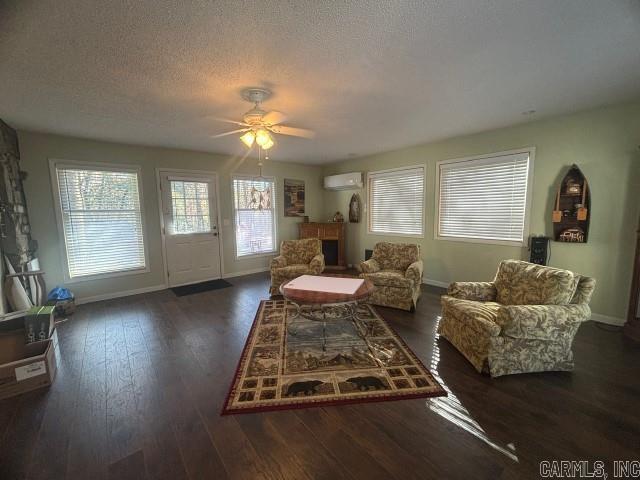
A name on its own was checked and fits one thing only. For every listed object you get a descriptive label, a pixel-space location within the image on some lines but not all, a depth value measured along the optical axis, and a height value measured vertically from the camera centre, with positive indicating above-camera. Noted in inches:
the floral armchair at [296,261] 159.0 -32.0
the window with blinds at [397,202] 185.2 +6.4
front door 180.2 -9.8
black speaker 130.1 -20.7
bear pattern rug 75.3 -52.5
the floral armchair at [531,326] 80.7 -37.0
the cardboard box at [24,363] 76.9 -46.1
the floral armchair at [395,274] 135.3 -34.6
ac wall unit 216.8 +25.7
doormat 173.3 -51.1
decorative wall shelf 119.6 -0.9
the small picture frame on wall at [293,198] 235.9 +12.6
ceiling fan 95.0 +34.6
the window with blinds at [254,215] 212.8 -2.3
